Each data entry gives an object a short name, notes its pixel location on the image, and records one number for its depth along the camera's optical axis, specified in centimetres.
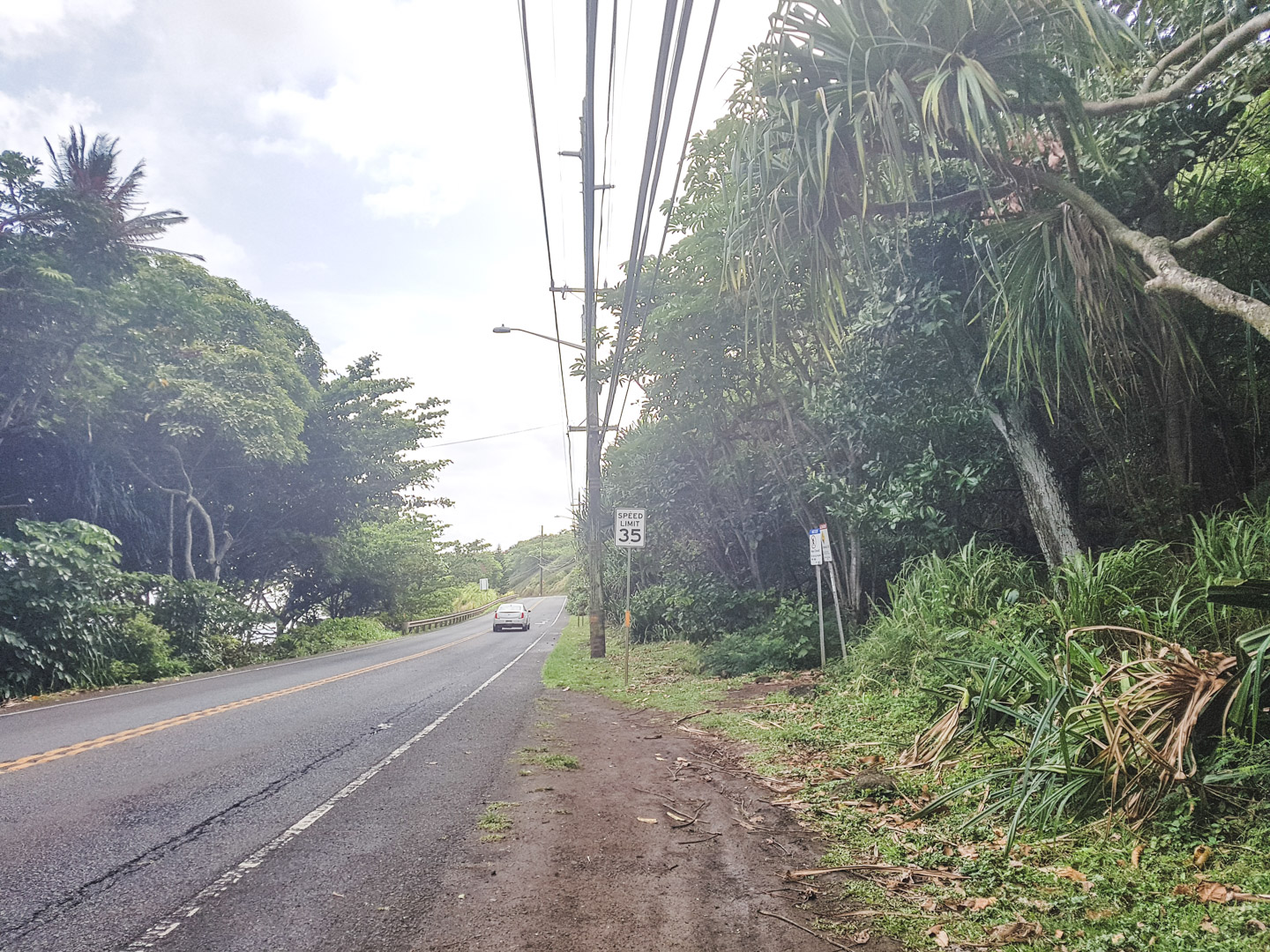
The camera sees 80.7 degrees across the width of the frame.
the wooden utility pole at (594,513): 1789
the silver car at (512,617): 3825
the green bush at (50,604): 1339
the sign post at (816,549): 1096
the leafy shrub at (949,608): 741
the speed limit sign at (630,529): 1302
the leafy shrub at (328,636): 2473
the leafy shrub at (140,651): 1611
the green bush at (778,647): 1238
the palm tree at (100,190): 1764
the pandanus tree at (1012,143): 549
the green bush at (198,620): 1916
